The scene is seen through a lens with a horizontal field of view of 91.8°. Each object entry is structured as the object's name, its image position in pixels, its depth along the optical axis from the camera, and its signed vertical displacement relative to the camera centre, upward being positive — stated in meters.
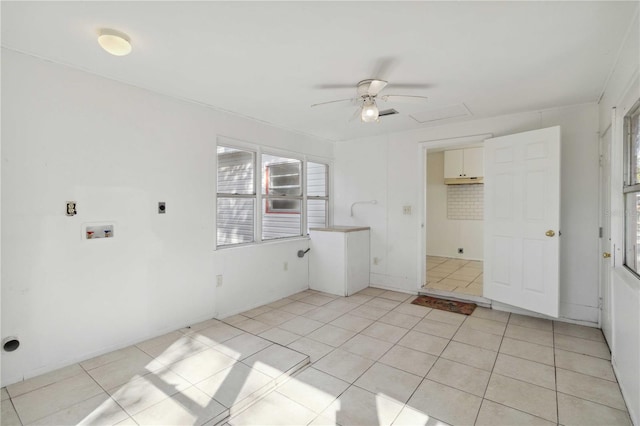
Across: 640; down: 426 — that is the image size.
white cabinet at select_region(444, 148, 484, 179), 6.27 +1.07
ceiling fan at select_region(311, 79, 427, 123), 2.62 +1.05
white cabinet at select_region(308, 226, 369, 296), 4.38 -0.67
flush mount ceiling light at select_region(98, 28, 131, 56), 1.93 +1.09
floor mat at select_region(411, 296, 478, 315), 3.77 -1.15
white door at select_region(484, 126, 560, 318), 3.24 -0.05
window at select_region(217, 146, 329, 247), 3.72 +0.24
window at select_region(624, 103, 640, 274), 2.09 +0.17
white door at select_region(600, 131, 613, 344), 2.84 -0.19
